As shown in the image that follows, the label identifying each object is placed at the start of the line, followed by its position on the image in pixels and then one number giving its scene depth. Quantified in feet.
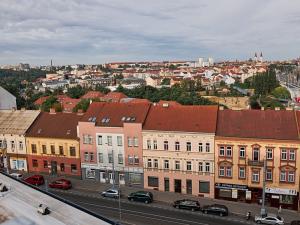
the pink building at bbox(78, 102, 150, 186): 160.56
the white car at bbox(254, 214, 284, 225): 122.11
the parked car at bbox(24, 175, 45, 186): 166.20
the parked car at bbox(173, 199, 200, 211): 134.92
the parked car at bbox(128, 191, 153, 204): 143.54
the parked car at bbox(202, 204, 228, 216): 129.70
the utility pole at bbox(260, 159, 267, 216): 126.82
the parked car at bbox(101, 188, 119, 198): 149.38
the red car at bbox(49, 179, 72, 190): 160.76
